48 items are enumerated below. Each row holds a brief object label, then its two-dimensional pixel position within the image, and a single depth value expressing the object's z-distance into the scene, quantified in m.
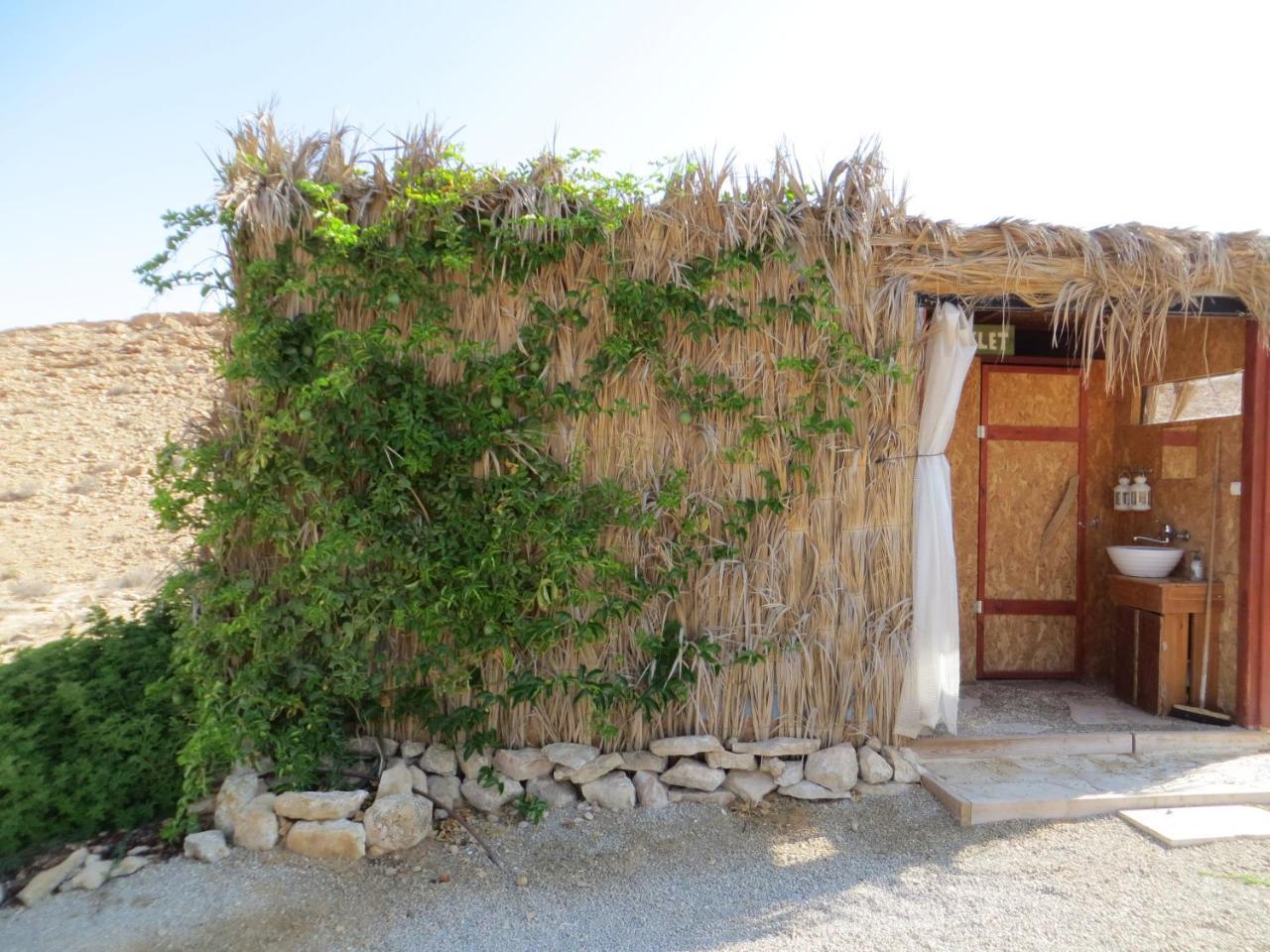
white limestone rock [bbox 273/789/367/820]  3.19
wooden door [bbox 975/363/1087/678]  5.74
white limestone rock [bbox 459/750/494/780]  3.61
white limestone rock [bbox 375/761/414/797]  3.32
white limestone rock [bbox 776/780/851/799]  3.72
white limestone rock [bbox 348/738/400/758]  3.61
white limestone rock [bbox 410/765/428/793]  3.43
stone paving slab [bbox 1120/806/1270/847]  3.36
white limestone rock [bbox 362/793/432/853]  3.15
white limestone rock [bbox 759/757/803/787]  3.76
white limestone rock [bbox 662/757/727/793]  3.69
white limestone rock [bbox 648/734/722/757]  3.71
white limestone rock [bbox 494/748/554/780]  3.62
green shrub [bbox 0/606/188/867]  3.04
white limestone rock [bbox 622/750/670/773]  3.72
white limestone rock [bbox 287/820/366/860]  3.11
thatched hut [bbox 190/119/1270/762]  3.63
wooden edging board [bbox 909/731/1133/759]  4.11
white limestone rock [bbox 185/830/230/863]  3.05
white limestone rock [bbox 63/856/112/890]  2.91
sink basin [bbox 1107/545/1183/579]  4.97
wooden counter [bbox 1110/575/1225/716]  4.77
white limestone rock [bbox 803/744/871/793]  3.74
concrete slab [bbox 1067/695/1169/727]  4.69
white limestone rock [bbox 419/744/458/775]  3.58
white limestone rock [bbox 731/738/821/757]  3.76
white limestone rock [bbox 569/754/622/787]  3.63
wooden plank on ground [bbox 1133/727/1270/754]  4.32
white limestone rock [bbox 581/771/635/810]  3.60
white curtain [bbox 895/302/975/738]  3.91
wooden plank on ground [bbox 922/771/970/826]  3.52
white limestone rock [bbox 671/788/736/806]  3.68
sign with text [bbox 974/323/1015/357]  5.59
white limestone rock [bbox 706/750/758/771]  3.74
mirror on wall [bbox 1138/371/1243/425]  4.72
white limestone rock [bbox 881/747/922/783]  3.83
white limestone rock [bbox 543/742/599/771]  3.61
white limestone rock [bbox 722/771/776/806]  3.70
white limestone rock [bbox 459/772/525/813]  3.51
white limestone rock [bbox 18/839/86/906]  2.85
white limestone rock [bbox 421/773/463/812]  3.48
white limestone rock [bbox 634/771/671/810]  3.63
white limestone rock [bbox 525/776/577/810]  3.60
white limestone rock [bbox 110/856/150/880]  2.98
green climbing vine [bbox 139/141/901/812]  3.44
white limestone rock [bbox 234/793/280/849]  3.14
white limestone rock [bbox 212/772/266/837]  3.19
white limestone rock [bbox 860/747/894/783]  3.80
